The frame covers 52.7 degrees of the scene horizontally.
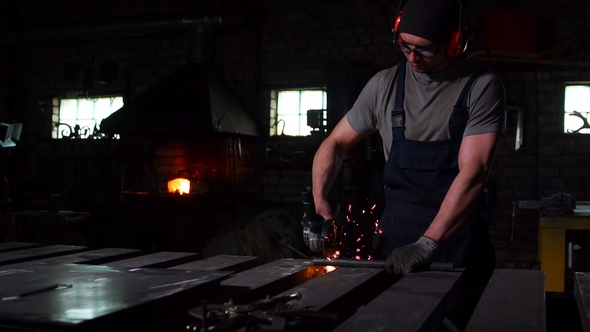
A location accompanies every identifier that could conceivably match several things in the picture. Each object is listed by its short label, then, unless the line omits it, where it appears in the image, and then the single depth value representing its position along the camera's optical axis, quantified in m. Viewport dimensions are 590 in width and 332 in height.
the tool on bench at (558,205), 3.93
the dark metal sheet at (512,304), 1.04
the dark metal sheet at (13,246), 2.01
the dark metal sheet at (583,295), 1.14
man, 1.94
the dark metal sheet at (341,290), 1.17
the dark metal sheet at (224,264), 1.69
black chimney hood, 6.87
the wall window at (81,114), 8.47
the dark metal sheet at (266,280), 1.33
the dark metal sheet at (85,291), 0.93
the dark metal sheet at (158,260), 1.73
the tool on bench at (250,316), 0.93
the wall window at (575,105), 6.44
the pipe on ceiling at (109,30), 7.50
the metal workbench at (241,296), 0.98
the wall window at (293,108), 7.37
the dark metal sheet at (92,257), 1.72
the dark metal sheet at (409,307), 1.01
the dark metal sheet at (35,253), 1.76
